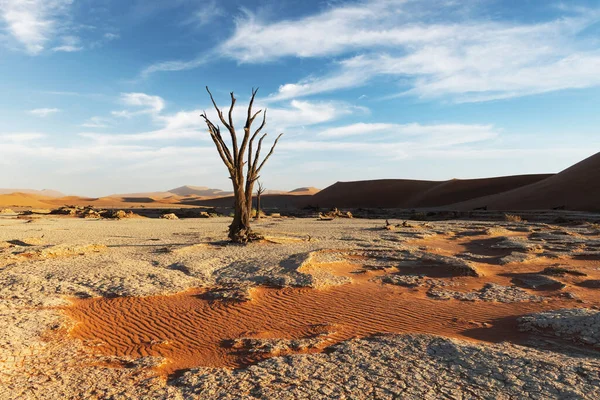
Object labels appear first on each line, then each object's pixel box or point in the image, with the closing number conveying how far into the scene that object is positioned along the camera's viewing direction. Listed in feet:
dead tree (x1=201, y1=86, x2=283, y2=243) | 41.57
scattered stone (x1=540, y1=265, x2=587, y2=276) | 27.61
